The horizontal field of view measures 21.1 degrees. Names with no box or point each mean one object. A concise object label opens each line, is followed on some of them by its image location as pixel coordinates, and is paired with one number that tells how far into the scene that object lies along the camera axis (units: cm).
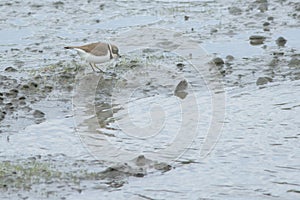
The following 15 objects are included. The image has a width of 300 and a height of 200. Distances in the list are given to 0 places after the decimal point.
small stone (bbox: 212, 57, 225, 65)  1270
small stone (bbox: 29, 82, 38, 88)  1158
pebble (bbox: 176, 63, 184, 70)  1266
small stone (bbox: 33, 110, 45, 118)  1047
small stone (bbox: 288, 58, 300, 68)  1255
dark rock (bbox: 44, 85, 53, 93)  1152
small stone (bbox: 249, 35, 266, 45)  1418
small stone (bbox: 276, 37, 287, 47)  1379
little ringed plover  1196
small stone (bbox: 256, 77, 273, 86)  1178
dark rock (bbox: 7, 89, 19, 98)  1112
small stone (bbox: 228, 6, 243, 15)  1627
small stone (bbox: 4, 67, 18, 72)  1242
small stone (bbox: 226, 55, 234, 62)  1297
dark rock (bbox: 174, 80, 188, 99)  1144
